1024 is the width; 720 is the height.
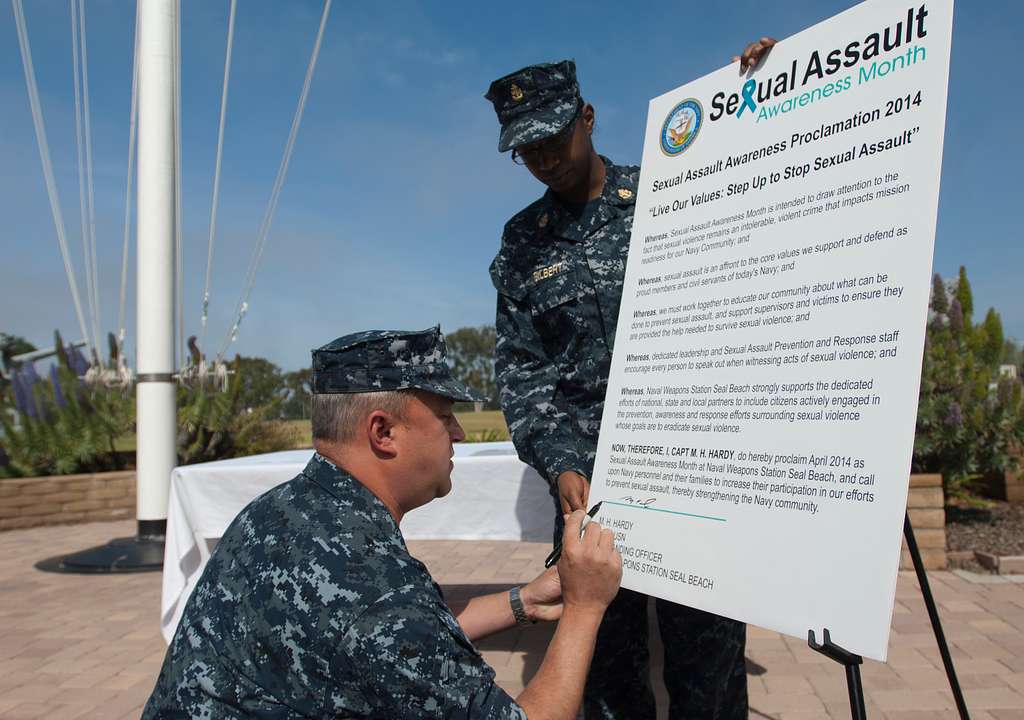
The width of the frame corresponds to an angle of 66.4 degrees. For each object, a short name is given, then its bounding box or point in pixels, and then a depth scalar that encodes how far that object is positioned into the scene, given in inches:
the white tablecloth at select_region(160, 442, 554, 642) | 140.3
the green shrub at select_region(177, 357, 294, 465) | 330.0
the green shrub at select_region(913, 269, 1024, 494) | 201.3
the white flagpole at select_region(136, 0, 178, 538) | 222.1
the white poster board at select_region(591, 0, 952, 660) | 49.3
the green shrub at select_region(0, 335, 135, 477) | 323.3
